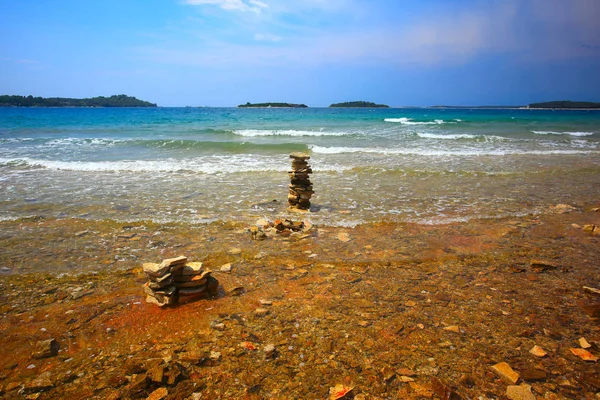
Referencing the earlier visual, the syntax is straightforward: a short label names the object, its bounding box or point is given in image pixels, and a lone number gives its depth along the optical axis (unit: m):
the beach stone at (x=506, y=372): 3.00
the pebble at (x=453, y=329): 3.70
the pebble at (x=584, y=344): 3.42
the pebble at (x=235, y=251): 5.88
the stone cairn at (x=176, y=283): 4.30
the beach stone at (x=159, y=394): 2.87
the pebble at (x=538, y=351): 3.32
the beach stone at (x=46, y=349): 3.38
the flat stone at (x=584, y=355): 3.26
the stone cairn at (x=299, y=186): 8.64
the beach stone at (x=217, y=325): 3.81
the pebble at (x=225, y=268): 5.23
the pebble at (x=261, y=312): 4.06
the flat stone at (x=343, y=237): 6.55
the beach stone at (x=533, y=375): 3.02
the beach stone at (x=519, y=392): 2.83
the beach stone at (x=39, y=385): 2.95
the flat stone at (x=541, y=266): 5.18
